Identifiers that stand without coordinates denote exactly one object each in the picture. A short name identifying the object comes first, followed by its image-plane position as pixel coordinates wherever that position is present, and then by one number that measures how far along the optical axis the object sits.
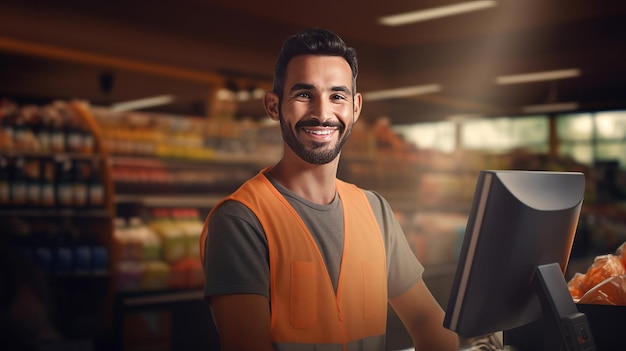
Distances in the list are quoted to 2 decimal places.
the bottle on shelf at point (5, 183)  4.30
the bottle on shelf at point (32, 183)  4.38
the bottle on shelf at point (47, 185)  4.43
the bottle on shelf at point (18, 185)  4.34
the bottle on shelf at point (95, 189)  4.60
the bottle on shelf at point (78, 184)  4.55
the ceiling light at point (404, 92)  10.92
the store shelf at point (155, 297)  4.43
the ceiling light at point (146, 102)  12.87
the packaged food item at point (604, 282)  1.45
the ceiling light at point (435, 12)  6.84
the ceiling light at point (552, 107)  11.24
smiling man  1.53
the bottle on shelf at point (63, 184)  4.50
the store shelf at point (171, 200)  4.77
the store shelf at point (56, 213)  4.33
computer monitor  1.19
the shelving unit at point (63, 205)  4.35
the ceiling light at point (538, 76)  9.71
